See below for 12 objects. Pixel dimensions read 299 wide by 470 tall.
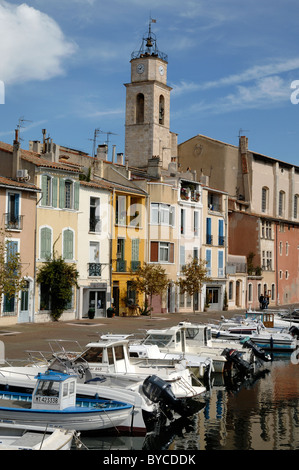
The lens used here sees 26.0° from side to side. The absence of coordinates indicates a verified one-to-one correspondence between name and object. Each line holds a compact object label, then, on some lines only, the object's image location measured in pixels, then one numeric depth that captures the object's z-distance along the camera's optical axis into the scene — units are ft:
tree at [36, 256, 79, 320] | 146.10
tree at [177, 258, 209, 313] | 184.24
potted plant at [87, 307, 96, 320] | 156.87
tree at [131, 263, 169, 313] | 170.30
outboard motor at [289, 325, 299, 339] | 145.34
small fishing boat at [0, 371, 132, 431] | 56.75
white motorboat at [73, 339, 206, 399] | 69.71
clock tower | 272.10
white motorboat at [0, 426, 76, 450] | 47.88
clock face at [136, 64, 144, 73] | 274.48
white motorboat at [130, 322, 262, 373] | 90.74
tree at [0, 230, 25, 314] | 114.42
